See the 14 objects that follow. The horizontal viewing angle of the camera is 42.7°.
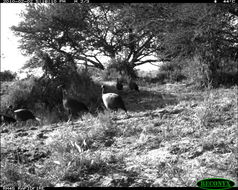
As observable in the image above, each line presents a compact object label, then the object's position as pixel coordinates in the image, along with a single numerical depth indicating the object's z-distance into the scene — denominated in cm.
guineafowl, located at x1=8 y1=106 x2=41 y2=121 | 975
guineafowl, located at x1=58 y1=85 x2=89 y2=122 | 965
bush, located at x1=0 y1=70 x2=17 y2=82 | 2098
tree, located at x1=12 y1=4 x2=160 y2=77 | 1838
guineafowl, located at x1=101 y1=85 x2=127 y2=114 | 875
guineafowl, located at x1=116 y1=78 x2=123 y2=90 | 1373
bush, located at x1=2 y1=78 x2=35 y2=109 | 1211
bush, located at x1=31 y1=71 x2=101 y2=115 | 1204
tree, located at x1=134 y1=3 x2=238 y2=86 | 1146
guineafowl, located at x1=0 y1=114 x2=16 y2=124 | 1010
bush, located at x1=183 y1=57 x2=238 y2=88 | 1264
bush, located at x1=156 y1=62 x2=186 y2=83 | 1644
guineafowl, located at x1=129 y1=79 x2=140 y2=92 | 1331
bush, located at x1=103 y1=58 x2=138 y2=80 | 1680
